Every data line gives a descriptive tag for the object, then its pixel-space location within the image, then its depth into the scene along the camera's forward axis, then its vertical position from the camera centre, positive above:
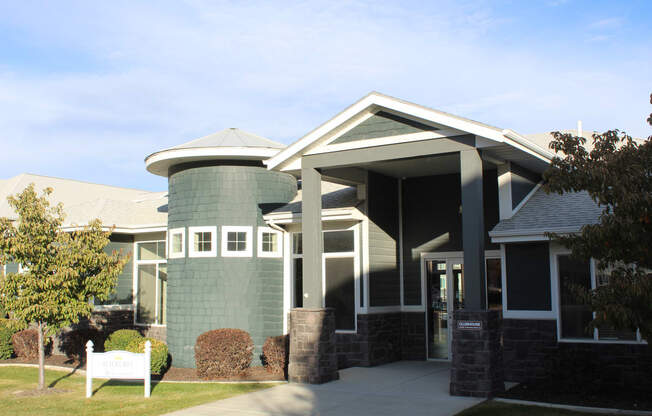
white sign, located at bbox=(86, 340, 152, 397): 11.12 -1.60
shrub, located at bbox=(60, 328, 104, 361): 15.63 -1.61
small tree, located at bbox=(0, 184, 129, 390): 11.56 +0.16
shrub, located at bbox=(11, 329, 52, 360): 16.69 -1.75
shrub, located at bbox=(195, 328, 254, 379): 13.08 -1.67
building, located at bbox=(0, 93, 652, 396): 10.71 +0.45
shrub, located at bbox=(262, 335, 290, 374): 13.09 -1.67
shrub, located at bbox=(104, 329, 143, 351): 14.19 -1.45
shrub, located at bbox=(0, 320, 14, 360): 16.86 -1.79
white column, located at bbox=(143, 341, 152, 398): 11.09 -1.69
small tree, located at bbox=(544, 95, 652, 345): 6.94 +0.50
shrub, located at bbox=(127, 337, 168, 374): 12.94 -1.59
